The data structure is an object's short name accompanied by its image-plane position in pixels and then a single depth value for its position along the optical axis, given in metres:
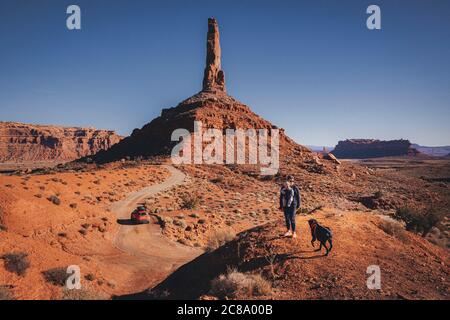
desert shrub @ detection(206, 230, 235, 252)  16.28
